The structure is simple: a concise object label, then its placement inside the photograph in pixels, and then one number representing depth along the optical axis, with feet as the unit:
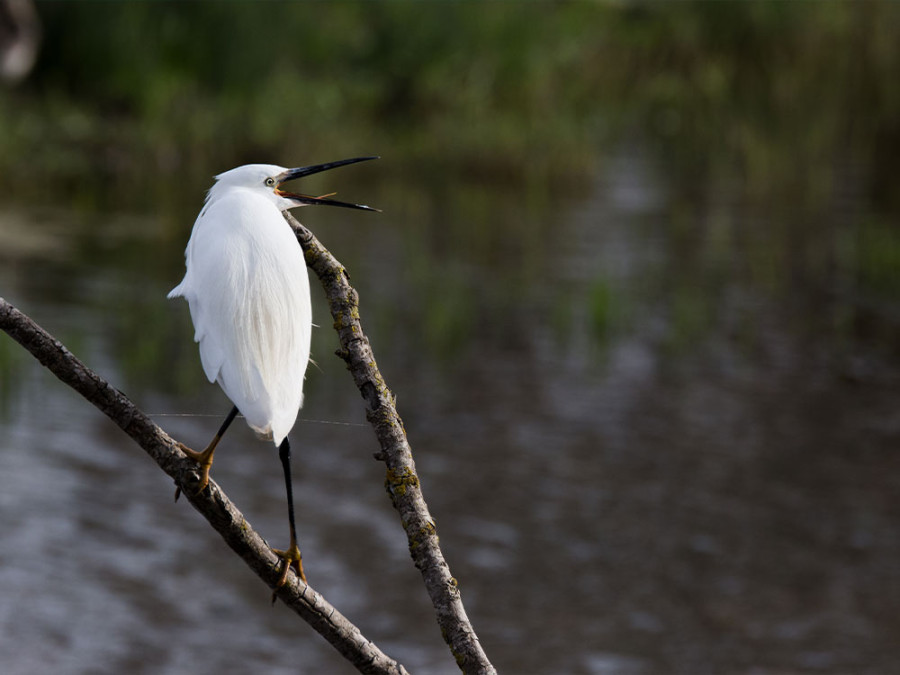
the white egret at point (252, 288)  48.89
